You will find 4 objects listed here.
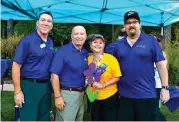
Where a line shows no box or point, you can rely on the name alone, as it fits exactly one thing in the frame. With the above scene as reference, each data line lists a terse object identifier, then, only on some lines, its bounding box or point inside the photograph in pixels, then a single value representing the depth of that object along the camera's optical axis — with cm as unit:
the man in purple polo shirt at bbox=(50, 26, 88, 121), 214
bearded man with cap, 216
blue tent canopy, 343
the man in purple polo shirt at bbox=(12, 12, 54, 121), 214
